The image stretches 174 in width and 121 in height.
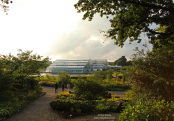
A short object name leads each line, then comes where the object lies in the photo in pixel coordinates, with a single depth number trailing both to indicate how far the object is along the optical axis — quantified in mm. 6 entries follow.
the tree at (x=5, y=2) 4749
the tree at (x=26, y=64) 11875
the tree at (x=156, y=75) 5434
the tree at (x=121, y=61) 76588
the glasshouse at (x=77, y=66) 49281
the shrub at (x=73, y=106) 7531
